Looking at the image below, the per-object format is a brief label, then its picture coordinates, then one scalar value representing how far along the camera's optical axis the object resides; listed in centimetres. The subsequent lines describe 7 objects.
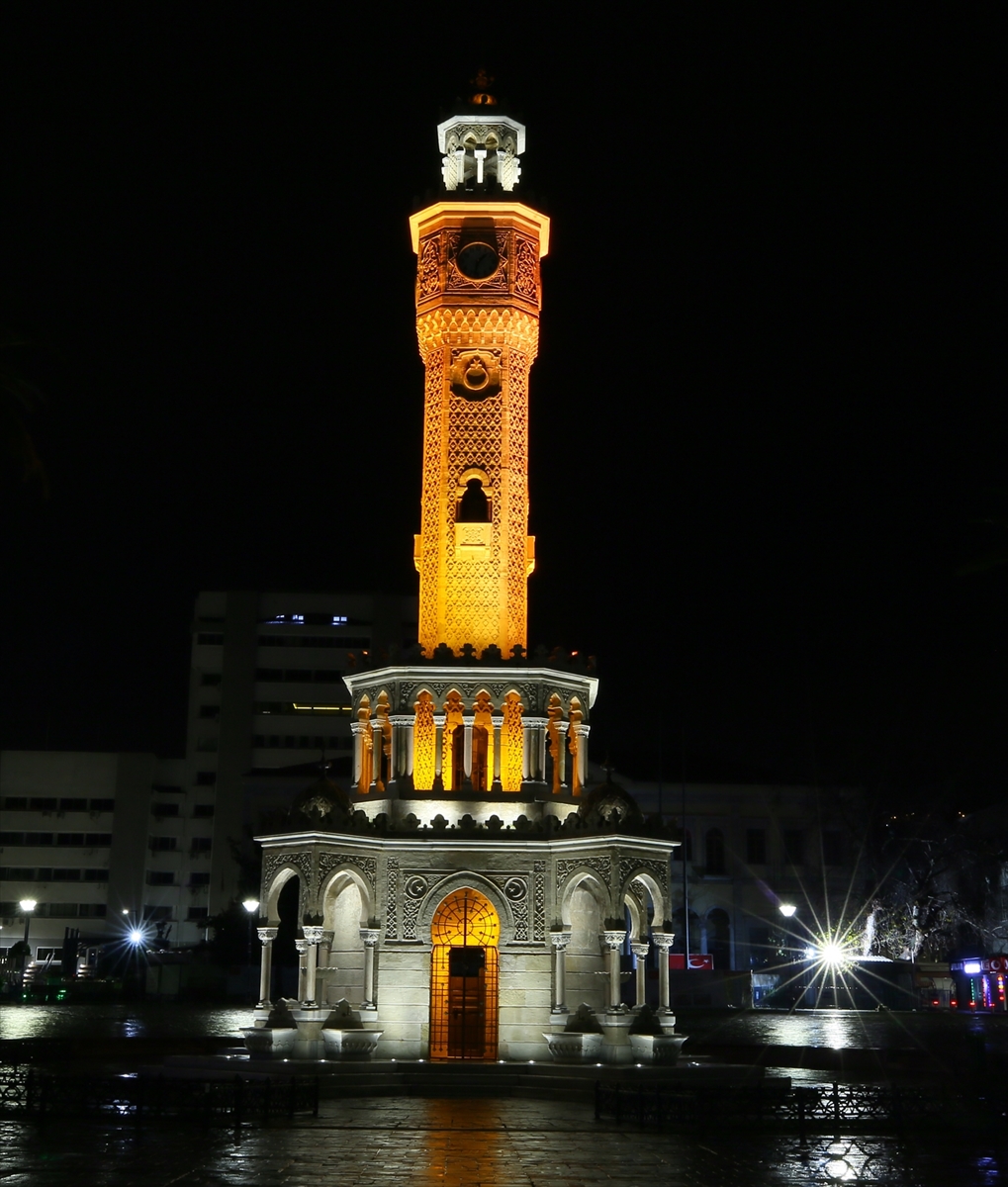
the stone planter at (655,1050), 2747
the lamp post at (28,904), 5694
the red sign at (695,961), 5799
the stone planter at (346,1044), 2743
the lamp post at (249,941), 5462
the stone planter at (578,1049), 2752
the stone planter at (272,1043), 2734
